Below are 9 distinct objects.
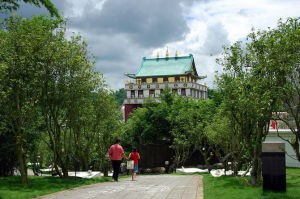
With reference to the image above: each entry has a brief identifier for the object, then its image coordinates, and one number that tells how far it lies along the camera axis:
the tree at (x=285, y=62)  8.55
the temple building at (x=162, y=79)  57.56
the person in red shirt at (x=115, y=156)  13.29
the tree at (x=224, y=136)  13.93
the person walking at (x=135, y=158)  14.71
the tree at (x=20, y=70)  10.81
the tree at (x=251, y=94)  9.08
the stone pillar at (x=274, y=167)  7.99
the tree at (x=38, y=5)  8.80
